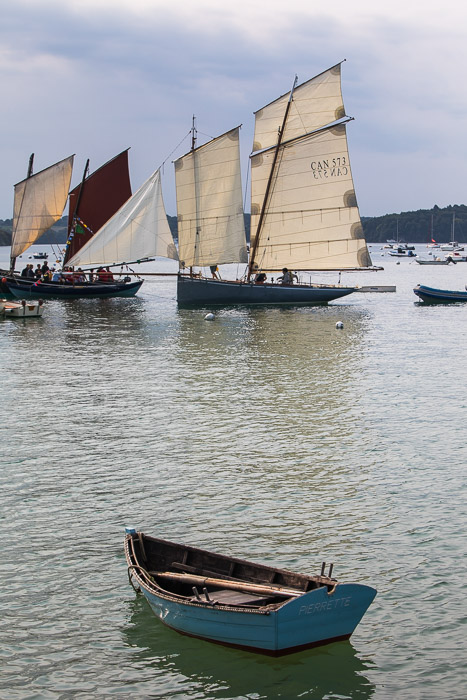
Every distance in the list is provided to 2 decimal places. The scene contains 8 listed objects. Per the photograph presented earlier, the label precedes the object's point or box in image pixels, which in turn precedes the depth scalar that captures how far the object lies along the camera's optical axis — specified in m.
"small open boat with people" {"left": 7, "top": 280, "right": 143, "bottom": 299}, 79.62
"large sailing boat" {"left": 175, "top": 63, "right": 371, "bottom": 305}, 71.38
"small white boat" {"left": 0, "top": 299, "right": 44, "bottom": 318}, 62.47
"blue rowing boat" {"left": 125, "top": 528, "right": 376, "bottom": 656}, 11.27
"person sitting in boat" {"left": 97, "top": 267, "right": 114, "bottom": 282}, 83.79
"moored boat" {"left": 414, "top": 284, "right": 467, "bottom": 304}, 77.88
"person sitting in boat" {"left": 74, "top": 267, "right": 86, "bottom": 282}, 81.69
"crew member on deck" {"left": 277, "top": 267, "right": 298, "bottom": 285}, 74.31
